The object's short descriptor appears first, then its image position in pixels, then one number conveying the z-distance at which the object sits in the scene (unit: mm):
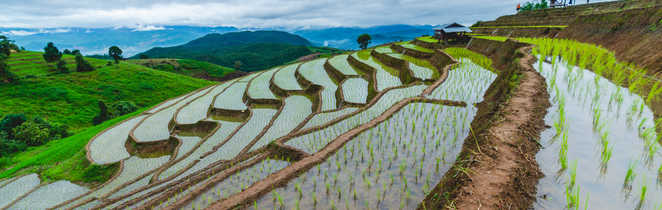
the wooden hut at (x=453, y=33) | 20620
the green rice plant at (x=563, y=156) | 3005
